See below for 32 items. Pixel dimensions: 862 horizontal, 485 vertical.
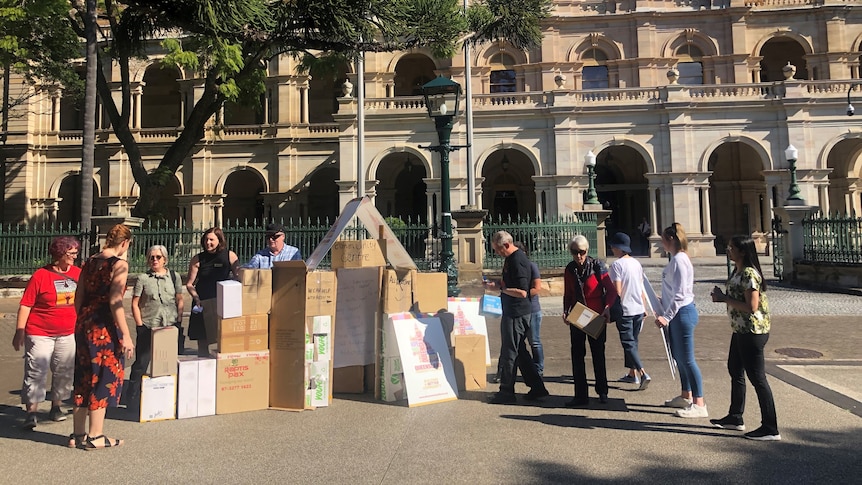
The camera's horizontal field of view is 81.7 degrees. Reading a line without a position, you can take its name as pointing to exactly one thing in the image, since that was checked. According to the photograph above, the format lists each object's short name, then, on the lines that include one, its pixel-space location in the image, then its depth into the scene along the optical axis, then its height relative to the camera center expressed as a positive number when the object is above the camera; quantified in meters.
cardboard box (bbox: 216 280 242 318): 4.86 -0.20
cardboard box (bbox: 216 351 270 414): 5.06 -1.06
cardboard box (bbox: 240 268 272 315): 5.06 -0.13
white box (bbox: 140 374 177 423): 4.87 -1.16
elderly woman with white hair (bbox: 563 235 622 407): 5.35 -0.23
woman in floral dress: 4.18 -0.53
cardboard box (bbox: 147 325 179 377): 4.74 -0.68
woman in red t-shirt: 4.61 -0.36
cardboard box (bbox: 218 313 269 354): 5.00 -0.56
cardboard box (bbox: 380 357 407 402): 5.35 -1.13
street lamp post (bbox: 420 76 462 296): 9.32 +2.86
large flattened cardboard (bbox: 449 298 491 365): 6.76 -0.61
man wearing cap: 6.05 +0.32
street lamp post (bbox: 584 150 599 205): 17.15 +3.46
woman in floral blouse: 4.25 -0.56
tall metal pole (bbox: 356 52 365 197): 21.66 +6.33
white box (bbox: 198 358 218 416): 5.01 -1.08
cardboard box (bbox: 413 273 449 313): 5.79 -0.21
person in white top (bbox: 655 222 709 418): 4.86 -0.50
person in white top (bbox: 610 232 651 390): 5.77 -0.36
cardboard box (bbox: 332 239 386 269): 5.73 +0.25
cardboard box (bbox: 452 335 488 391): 5.79 -1.06
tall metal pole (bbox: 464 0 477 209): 20.77 +6.53
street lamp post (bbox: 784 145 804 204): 15.16 +2.56
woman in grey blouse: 5.48 -0.26
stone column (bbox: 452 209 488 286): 13.29 +0.75
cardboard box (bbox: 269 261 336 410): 5.10 -0.49
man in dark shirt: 5.34 -0.61
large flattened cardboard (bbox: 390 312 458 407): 5.19 -0.91
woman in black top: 6.00 +0.04
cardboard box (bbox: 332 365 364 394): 5.72 -1.18
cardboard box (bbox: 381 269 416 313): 5.47 -0.18
